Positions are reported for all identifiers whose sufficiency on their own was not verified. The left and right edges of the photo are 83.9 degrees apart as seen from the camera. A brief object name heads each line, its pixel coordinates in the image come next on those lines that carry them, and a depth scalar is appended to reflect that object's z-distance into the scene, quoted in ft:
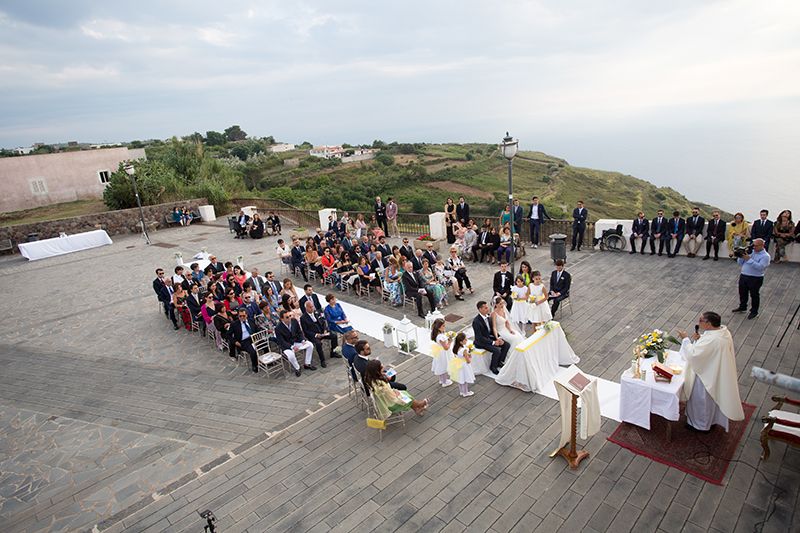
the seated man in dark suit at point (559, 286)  31.86
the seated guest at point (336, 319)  30.37
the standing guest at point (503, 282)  33.45
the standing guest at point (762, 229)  37.24
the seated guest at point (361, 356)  22.15
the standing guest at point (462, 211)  53.26
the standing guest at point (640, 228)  44.34
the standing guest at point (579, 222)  47.42
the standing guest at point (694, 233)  41.49
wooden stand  17.94
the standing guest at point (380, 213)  60.44
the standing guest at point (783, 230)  37.11
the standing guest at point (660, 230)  43.42
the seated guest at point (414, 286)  35.47
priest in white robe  17.89
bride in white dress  25.80
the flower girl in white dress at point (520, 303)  31.04
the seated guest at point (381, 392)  20.72
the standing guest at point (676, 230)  42.60
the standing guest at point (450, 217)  55.42
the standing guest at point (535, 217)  48.93
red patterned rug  17.63
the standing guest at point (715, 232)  40.27
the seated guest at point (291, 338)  27.81
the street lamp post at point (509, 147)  31.50
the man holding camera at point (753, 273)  28.22
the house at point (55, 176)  113.80
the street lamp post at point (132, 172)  69.86
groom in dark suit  25.59
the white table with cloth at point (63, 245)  68.13
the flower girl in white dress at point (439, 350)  24.43
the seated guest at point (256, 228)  68.13
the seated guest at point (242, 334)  28.94
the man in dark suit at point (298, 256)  46.70
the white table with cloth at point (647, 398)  18.90
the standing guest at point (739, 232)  38.96
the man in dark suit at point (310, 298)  30.78
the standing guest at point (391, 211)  59.62
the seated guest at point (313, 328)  28.66
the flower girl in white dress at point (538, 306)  30.45
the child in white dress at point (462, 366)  23.56
